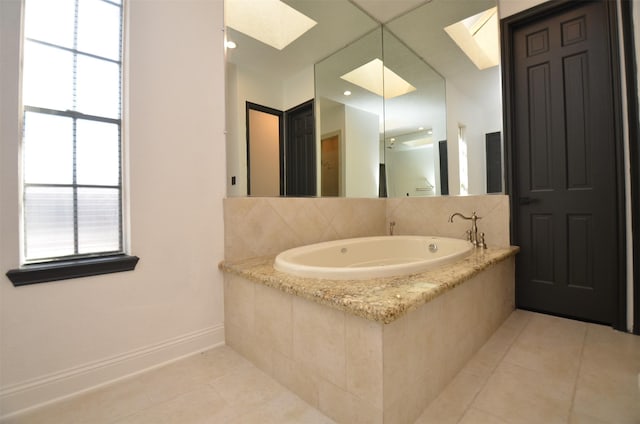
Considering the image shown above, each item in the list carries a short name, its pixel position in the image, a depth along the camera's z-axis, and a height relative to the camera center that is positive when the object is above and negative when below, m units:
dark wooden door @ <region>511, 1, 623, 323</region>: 1.95 +0.36
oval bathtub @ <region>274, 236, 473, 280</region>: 1.35 -0.26
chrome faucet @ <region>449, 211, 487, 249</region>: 2.33 -0.14
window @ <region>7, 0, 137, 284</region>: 1.29 +0.44
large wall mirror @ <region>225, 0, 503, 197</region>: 2.06 +1.04
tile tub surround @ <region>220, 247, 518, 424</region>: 1.03 -0.51
